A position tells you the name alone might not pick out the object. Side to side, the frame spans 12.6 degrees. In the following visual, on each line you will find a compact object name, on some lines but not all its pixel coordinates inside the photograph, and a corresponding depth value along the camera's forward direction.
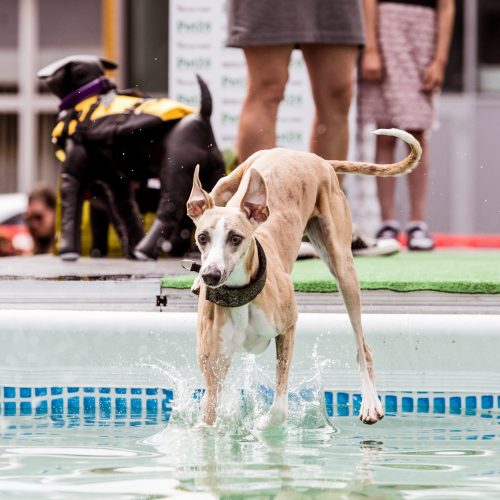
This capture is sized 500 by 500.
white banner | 12.89
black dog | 9.59
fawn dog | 5.28
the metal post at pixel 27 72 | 21.27
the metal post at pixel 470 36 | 19.36
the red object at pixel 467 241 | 15.13
